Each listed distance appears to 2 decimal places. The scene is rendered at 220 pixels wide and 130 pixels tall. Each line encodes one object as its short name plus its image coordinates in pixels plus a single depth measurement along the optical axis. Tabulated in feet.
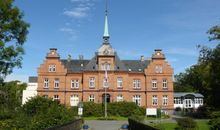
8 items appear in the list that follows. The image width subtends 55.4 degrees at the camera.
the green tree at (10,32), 61.89
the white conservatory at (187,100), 174.00
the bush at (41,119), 47.89
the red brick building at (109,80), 139.00
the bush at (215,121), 46.71
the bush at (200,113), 120.69
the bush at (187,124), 60.58
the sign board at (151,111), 71.79
